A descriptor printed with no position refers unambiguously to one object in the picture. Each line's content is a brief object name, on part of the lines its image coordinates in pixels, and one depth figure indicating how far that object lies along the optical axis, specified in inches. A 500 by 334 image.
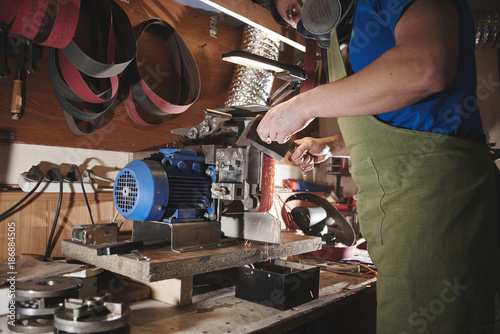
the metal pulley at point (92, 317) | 32.2
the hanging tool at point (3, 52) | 53.9
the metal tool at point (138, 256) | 41.6
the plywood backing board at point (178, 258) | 40.4
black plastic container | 46.5
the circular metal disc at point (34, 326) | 35.7
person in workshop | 32.2
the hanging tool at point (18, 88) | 56.9
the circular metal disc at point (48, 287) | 36.3
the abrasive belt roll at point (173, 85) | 70.1
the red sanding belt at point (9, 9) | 50.5
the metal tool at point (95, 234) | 47.0
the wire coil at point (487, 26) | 87.3
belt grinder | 46.9
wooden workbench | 40.0
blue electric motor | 45.8
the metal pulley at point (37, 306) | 36.0
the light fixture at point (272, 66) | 55.9
